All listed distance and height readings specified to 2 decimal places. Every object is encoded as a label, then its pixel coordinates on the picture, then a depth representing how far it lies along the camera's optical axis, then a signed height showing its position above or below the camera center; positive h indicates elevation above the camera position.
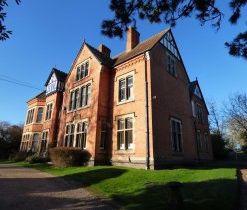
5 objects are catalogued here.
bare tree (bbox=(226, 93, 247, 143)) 42.62 +8.91
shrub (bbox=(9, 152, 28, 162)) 28.92 +1.33
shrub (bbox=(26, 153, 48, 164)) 24.09 +0.82
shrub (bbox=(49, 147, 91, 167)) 18.92 +0.91
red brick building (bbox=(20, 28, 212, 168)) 18.00 +5.42
